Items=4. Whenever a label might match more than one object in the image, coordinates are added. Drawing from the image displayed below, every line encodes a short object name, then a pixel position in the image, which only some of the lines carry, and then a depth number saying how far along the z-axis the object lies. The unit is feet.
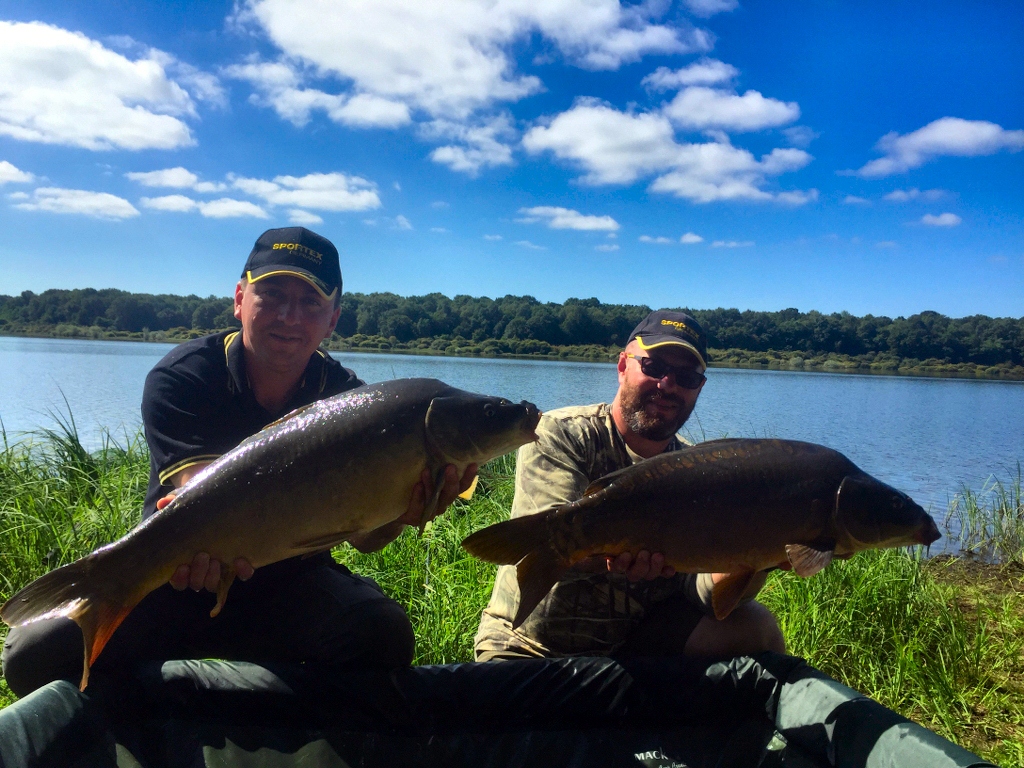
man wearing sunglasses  8.17
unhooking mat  6.87
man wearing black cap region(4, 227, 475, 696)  7.55
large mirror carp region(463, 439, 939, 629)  6.36
